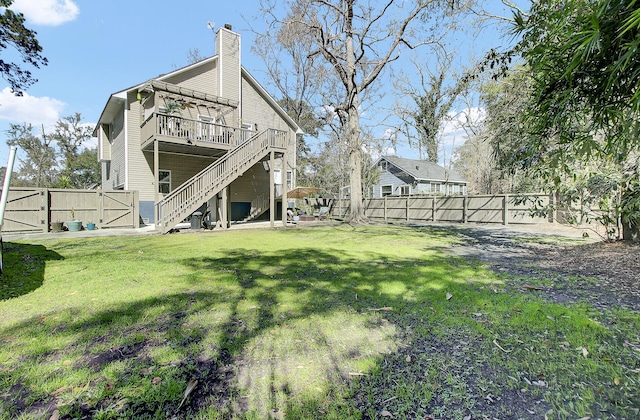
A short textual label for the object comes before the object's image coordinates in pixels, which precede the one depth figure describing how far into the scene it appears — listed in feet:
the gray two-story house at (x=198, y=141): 39.42
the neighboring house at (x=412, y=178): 91.76
